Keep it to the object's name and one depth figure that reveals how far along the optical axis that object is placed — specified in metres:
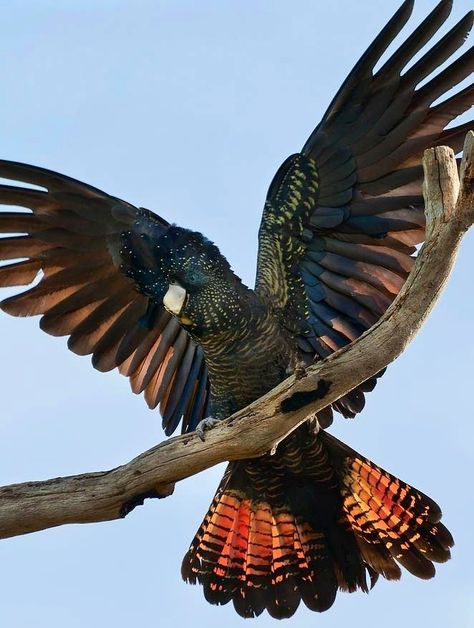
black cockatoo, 16.14
